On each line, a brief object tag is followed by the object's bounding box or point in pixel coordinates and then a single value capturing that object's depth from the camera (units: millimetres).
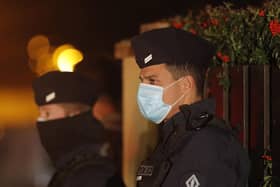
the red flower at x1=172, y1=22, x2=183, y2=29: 7432
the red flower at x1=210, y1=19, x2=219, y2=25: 6306
